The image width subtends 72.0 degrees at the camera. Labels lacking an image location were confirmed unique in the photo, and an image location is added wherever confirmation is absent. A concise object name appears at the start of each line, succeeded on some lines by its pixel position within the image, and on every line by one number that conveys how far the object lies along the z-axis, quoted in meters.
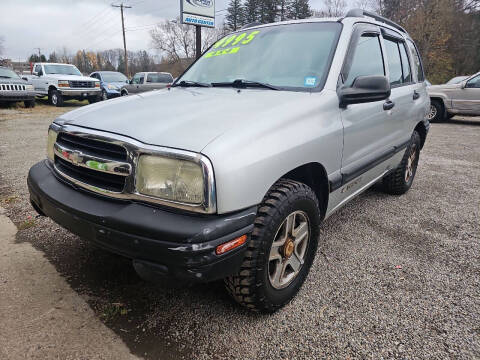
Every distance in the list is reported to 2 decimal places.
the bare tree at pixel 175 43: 50.22
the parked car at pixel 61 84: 13.90
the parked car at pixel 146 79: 13.96
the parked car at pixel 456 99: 9.89
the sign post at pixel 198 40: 11.13
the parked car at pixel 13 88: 11.93
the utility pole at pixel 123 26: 37.87
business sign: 12.27
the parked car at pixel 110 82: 16.02
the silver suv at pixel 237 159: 1.46
